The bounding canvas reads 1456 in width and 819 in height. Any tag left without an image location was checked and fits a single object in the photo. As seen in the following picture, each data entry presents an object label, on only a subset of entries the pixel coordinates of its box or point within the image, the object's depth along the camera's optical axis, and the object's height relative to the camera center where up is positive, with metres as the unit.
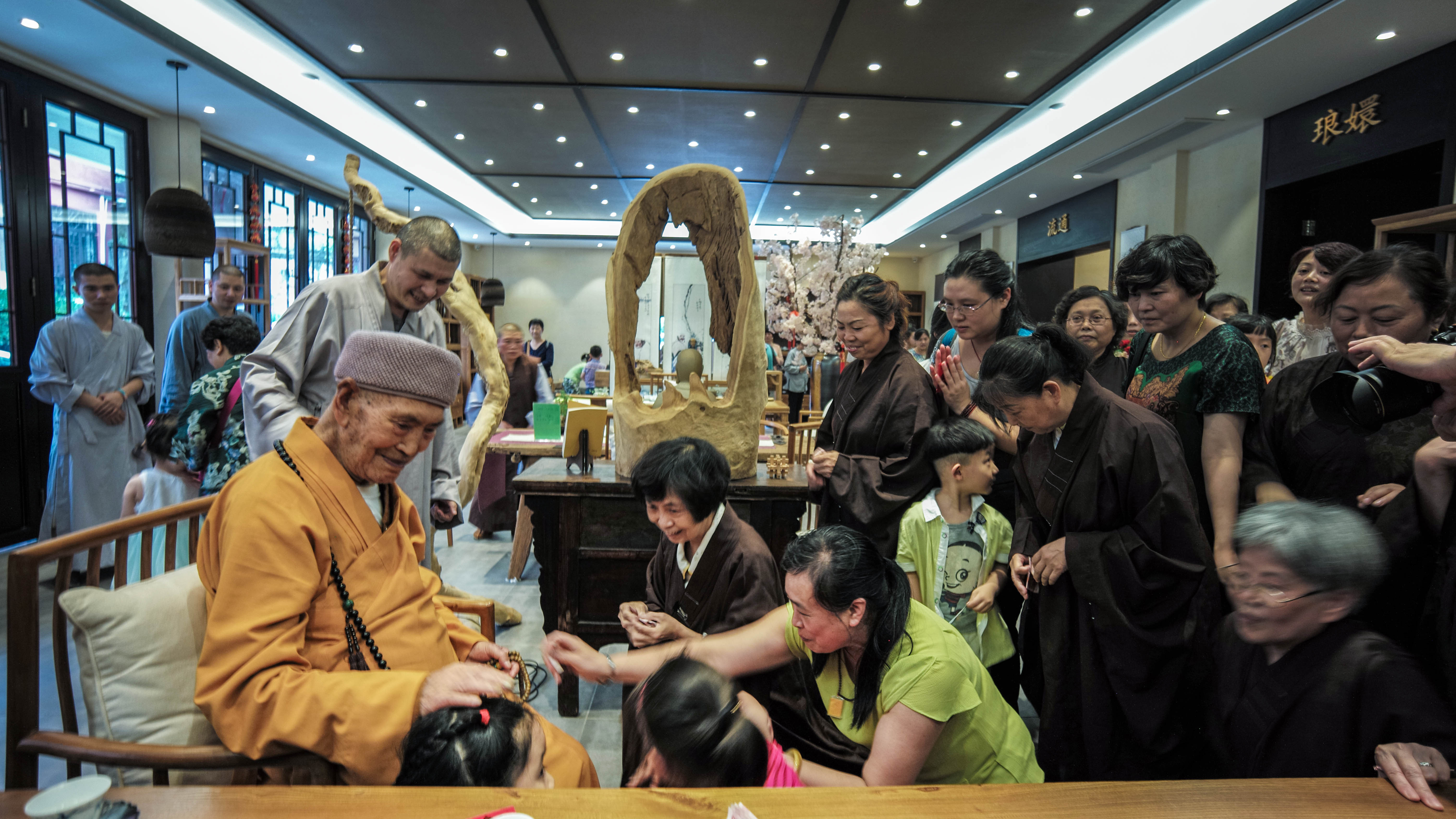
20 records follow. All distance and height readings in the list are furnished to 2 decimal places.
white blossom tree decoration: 4.68 +0.58
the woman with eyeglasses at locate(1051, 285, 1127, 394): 2.81 +0.19
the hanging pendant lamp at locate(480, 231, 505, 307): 9.26 +0.85
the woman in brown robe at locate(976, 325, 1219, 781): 1.57 -0.44
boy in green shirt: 2.19 -0.51
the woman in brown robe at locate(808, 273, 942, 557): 2.30 -0.18
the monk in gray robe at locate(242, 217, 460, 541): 1.93 +0.11
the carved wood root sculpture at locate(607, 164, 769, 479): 2.55 +0.21
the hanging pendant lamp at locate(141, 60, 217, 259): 4.76 +0.87
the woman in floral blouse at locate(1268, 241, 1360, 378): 2.45 +0.30
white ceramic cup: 0.81 -0.50
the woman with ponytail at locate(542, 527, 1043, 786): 1.31 -0.58
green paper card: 4.05 -0.31
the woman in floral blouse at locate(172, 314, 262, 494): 2.50 -0.25
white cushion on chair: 1.20 -0.51
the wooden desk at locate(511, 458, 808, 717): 2.61 -0.63
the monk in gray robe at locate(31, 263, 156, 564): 4.06 -0.30
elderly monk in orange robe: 1.14 -0.40
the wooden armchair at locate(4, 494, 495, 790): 1.15 -0.60
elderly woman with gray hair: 1.05 -0.44
